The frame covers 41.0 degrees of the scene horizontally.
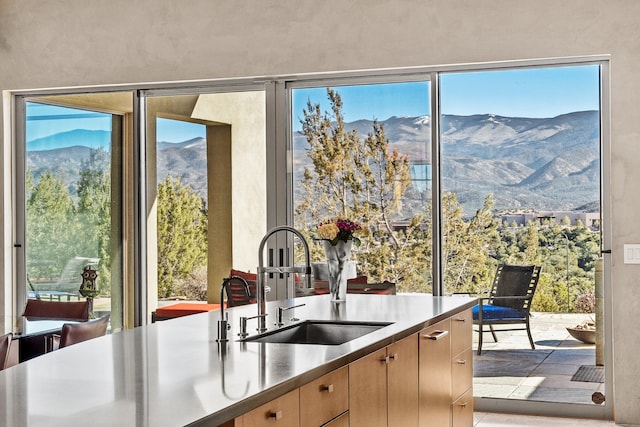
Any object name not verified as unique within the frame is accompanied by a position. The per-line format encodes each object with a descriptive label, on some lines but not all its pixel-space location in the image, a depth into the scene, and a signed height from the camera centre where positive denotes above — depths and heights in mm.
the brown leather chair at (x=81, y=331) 4090 -576
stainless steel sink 3584 -507
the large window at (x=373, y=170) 6051 +302
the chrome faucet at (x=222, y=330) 2992 -412
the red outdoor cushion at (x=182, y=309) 6512 -740
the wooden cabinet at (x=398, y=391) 2471 -642
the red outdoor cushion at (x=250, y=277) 6228 -483
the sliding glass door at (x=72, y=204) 6812 +82
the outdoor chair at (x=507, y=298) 5805 -602
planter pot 5656 -831
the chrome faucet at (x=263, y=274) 3391 -252
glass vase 4270 -272
